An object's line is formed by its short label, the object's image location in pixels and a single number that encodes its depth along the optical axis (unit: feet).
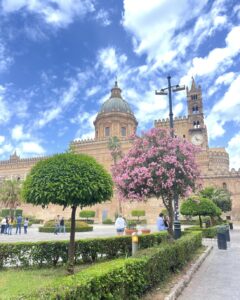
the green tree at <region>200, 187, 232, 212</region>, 111.50
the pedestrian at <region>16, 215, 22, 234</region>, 80.06
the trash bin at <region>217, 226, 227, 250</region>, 44.39
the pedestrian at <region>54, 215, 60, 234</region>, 77.13
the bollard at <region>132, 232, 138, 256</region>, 27.65
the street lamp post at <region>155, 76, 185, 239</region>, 38.29
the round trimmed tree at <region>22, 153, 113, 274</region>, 23.79
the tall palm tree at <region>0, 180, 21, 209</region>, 138.92
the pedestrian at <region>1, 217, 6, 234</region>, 80.33
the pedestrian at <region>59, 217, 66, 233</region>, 84.37
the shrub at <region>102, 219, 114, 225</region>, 138.72
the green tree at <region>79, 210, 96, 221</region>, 154.20
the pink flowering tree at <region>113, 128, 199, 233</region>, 32.53
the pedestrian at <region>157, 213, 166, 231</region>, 50.40
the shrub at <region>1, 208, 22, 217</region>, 150.39
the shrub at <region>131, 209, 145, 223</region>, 148.36
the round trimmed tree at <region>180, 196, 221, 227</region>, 66.59
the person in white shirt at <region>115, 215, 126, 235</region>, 52.29
